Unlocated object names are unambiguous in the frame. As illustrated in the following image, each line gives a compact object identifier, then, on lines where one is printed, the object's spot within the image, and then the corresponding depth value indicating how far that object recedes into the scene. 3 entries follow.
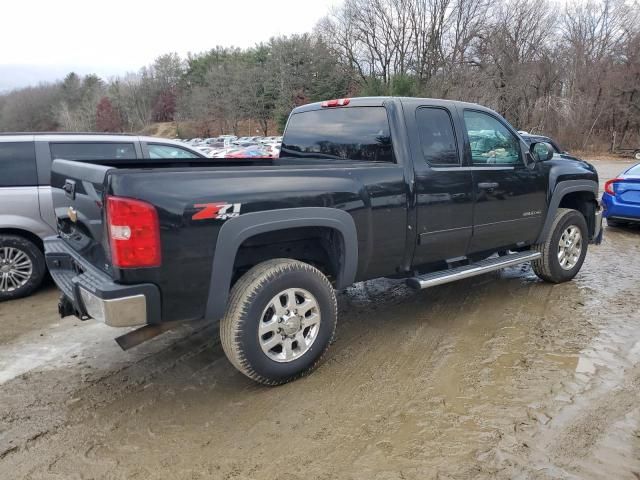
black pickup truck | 2.89
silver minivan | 5.41
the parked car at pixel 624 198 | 8.62
